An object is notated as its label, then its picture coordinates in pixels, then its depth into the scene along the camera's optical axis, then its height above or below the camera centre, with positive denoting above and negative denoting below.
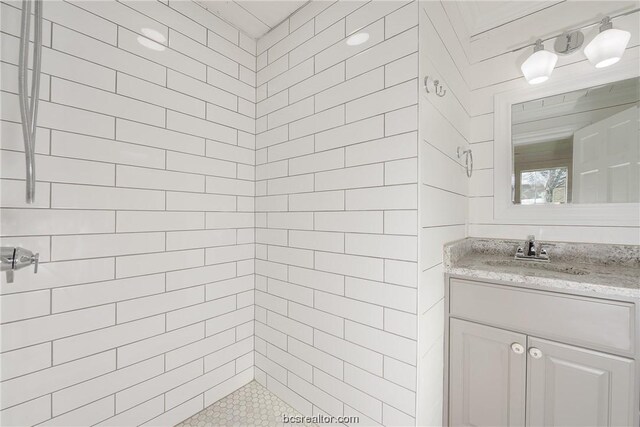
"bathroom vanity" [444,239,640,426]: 0.89 -0.44
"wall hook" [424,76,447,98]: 0.96 +0.51
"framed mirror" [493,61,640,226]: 1.18 +0.36
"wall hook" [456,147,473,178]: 1.43 +0.33
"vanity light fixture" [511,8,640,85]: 1.07 +0.75
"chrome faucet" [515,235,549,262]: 1.28 -0.15
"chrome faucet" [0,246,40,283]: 0.72 -0.14
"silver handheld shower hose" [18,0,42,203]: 0.72 +0.34
